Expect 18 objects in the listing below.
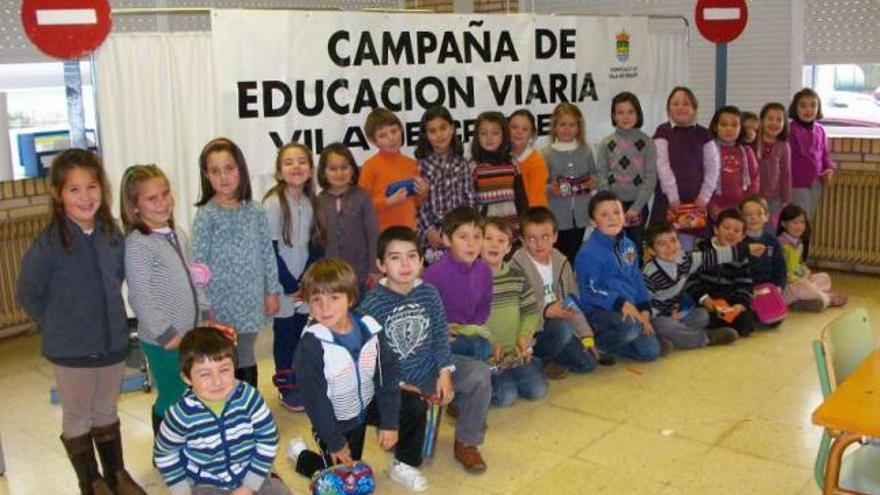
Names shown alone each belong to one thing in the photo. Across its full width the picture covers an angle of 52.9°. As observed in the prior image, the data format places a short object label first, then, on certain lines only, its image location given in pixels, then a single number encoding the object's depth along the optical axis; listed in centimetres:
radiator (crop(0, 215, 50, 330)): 570
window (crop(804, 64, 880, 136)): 693
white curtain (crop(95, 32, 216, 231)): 445
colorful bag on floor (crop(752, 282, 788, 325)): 542
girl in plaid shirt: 495
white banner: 468
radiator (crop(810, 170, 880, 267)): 684
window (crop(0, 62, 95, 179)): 587
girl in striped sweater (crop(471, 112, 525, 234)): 515
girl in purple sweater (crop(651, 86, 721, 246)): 586
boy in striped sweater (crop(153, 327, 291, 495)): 277
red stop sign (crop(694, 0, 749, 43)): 630
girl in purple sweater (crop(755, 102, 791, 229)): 629
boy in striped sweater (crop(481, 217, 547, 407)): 430
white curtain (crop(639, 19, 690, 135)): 694
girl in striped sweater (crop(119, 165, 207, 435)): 337
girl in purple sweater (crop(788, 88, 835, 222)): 653
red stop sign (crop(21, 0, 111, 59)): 379
